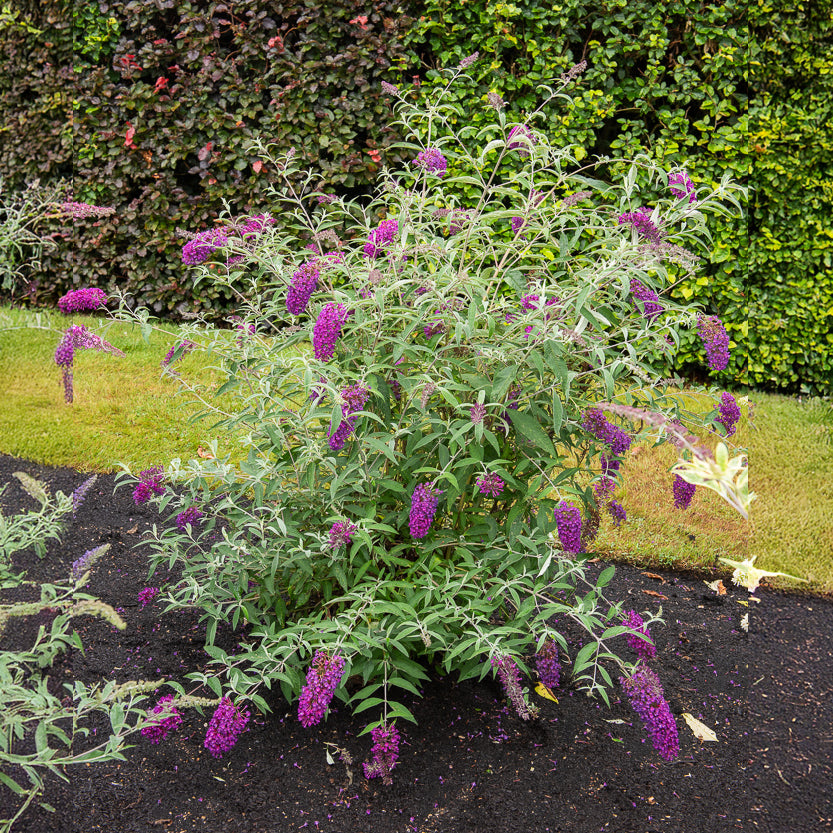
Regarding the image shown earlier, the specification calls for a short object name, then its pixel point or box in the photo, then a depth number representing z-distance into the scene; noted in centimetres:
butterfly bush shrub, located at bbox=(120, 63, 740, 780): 233
